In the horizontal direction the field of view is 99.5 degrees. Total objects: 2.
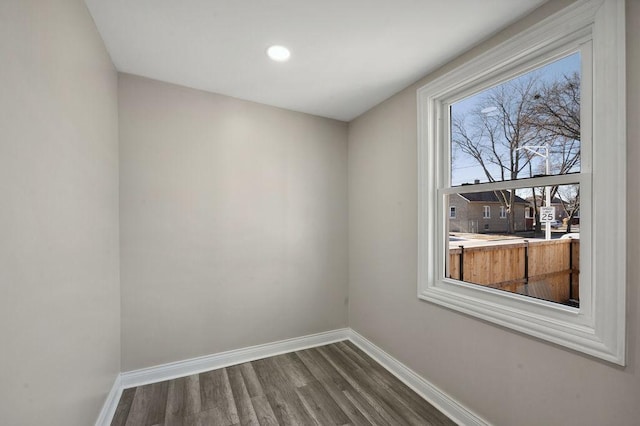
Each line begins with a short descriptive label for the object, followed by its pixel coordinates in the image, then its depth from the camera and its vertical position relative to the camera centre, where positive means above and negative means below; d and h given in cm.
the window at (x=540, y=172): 114 +21
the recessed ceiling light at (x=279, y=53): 175 +105
